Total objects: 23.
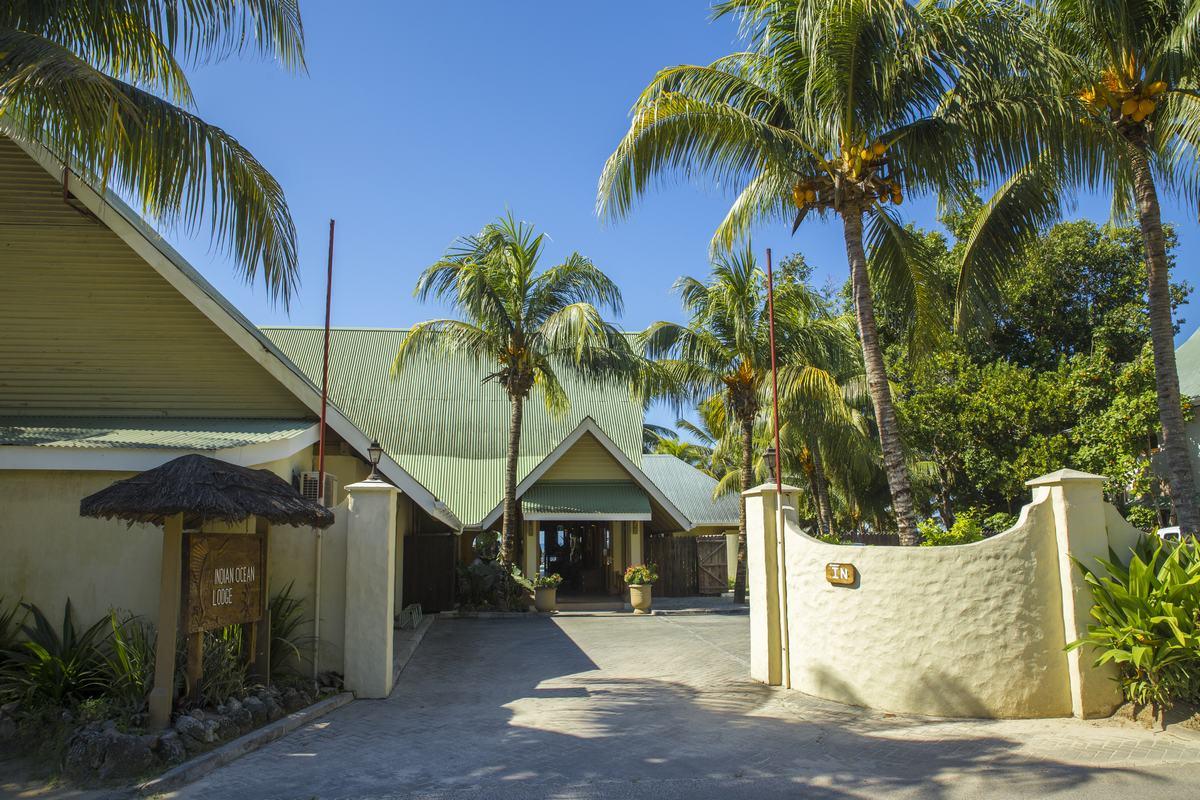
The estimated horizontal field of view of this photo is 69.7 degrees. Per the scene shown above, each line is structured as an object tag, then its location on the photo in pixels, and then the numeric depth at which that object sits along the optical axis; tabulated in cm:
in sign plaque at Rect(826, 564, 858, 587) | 892
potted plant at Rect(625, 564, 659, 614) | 2003
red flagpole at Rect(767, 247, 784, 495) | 1005
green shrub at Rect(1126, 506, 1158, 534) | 1923
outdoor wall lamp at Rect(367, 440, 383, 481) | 1245
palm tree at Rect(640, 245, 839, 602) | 1986
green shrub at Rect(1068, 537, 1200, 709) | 702
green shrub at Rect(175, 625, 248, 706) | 772
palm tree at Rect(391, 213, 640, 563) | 1950
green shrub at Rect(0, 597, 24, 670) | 850
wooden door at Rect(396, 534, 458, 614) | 1981
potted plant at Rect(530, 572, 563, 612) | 2042
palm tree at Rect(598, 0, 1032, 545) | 994
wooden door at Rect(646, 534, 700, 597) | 2417
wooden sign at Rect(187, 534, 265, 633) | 760
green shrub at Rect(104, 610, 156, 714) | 736
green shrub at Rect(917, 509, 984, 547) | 1102
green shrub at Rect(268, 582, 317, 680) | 934
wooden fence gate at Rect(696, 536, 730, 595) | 2486
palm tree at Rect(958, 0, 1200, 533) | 990
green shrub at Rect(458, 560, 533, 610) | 1959
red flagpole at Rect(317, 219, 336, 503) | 1122
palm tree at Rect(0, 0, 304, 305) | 659
